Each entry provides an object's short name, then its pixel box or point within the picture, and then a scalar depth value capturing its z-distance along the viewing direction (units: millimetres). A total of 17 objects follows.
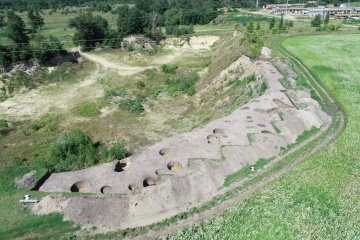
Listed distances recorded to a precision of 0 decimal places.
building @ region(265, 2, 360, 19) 117488
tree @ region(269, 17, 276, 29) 80188
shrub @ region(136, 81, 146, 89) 51103
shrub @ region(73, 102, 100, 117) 42438
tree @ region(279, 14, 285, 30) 78375
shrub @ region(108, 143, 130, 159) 27000
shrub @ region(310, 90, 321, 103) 37322
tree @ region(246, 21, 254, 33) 68600
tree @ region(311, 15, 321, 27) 84188
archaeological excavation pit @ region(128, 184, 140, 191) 22447
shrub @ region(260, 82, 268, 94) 38875
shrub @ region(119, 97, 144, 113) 43250
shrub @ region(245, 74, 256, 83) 43328
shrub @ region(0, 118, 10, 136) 37531
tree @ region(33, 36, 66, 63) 56562
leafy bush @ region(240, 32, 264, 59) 50125
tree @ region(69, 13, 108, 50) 68688
